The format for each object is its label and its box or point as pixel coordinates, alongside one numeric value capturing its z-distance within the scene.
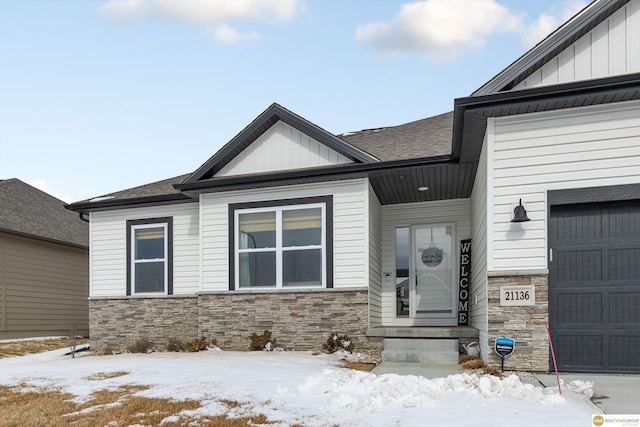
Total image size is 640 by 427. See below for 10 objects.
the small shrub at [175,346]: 10.96
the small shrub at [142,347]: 11.16
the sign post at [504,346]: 7.12
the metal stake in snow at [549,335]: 6.52
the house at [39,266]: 15.45
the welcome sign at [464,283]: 11.41
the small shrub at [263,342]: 10.24
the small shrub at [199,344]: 10.60
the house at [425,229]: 7.02
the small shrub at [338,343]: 9.58
